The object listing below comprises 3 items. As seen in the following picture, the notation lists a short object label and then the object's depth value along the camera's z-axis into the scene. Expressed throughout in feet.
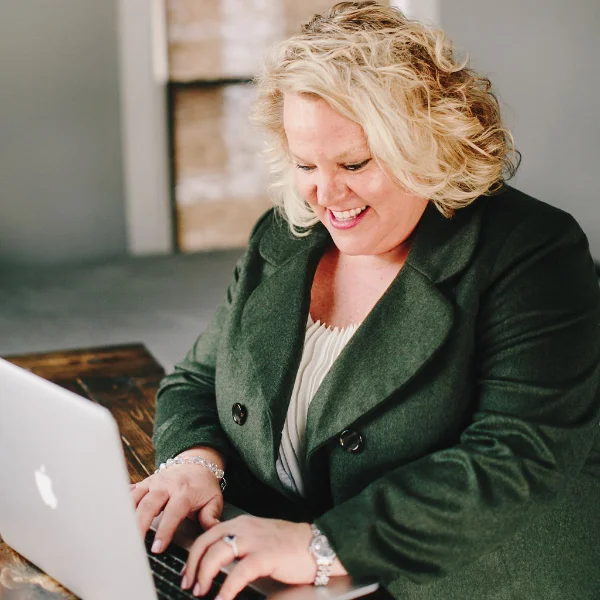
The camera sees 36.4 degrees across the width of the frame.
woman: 3.98
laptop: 3.08
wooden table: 4.00
